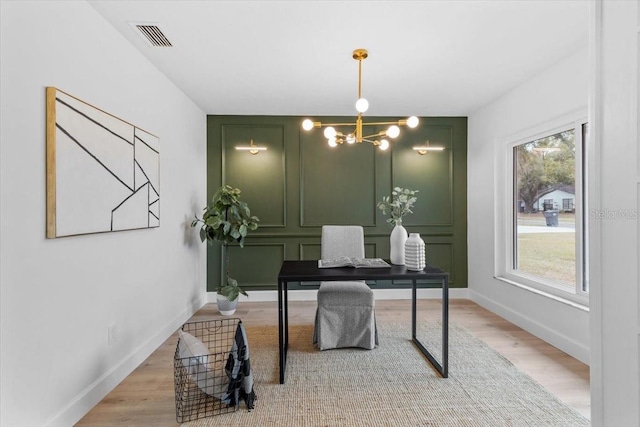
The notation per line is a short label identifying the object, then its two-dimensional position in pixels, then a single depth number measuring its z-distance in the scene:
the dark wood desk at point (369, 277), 2.45
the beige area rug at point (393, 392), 2.04
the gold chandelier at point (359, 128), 2.63
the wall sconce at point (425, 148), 4.69
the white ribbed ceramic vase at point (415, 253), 2.63
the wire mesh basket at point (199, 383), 2.10
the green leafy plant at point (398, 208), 2.73
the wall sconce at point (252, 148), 4.55
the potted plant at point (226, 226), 4.00
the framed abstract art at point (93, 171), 1.85
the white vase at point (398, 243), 2.84
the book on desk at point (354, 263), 2.75
